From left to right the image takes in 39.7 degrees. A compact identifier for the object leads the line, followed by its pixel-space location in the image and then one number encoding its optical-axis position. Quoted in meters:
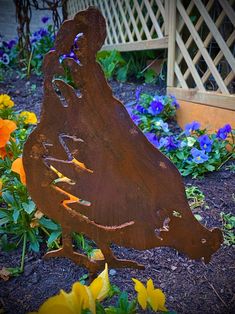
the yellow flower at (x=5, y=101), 1.67
